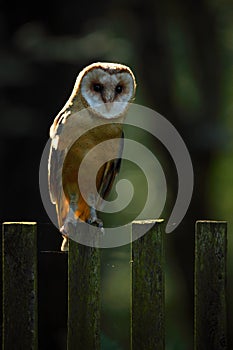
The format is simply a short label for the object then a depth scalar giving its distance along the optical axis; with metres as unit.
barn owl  12.35
